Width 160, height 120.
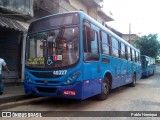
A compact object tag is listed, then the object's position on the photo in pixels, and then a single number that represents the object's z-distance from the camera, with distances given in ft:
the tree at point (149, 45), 78.72
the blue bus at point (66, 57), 13.34
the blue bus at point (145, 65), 47.39
